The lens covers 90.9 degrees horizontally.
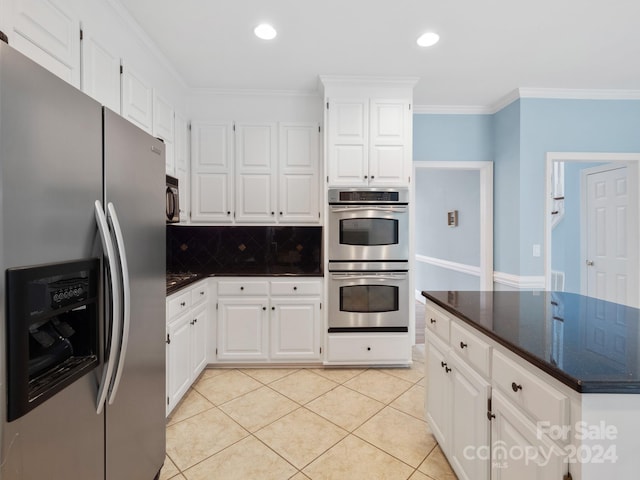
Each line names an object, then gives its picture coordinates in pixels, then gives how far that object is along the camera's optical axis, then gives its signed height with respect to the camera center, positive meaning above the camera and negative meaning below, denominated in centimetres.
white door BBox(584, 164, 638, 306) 341 +6
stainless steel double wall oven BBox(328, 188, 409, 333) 301 -20
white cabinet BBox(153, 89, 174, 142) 248 +99
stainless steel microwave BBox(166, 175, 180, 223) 261 +31
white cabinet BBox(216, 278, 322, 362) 303 -79
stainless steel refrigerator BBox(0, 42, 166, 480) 75 -11
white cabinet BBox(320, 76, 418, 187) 301 +100
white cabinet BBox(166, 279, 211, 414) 219 -80
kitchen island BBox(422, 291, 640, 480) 84 -49
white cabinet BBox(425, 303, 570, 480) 96 -67
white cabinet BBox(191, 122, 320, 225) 324 +66
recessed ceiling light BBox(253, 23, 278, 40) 222 +148
